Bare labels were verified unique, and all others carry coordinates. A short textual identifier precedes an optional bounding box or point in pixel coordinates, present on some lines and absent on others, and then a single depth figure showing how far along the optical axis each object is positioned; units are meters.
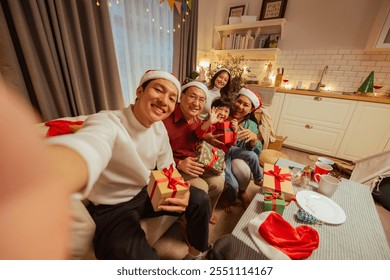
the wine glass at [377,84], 2.50
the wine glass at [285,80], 3.07
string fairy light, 2.17
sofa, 0.61
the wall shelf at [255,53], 2.96
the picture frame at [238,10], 3.19
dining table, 0.64
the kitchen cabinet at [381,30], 2.14
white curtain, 1.87
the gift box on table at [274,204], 0.79
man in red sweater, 1.18
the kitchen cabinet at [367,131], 2.21
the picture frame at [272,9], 2.87
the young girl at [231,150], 1.28
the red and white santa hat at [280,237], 0.62
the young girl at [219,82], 2.15
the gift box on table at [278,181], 0.89
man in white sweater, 0.64
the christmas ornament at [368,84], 2.47
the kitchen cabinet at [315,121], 2.43
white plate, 0.79
